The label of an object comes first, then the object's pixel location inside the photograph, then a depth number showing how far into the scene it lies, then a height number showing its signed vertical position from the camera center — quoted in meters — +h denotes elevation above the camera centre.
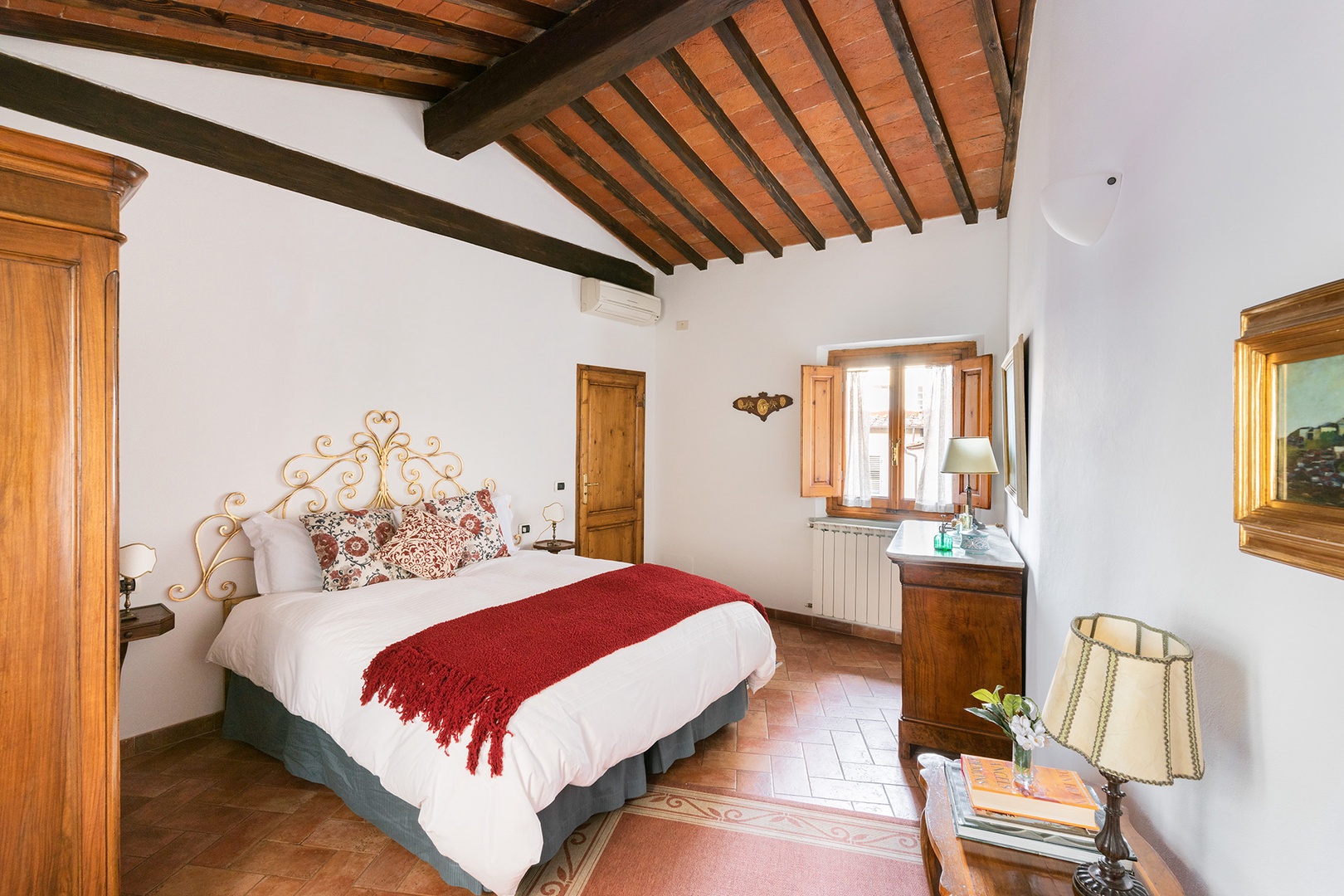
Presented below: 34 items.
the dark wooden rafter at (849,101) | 2.89 +1.87
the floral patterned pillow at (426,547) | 3.35 -0.57
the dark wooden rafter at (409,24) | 2.76 +2.02
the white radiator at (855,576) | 4.59 -0.97
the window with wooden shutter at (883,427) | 4.55 +0.15
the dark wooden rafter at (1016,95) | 2.76 +1.79
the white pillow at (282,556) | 3.10 -0.58
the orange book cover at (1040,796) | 1.32 -0.77
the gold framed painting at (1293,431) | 0.71 +0.03
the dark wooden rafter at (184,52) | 2.54 +1.82
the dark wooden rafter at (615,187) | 4.27 +1.94
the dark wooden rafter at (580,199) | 4.57 +1.97
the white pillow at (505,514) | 4.20 -0.48
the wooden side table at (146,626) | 2.46 -0.75
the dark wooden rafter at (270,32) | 2.55 +1.91
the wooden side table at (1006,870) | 1.12 -0.82
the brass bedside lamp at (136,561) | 2.43 -0.47
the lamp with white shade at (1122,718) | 0.93 -0.42
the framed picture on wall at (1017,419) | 2.85 +0.14
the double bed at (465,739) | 1.89 -1.01
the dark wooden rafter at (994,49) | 2.72 +1.85
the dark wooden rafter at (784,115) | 3.10 +1.88
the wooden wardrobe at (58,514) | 1.26 -0.16
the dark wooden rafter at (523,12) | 2.87 +2.09
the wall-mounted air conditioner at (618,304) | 5.09 +1.21
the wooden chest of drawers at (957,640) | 2.80 -0.89
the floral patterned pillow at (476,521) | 3.75 -0.48
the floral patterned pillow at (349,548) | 3.15 -0.55
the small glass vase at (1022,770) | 1.42 -0.75
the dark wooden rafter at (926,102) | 2.83 +1.82
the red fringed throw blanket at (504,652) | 2.02 -0.78
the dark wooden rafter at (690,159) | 3.67 +1.91
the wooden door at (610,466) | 5.23 -0.19
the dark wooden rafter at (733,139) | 3.38 +1.89
